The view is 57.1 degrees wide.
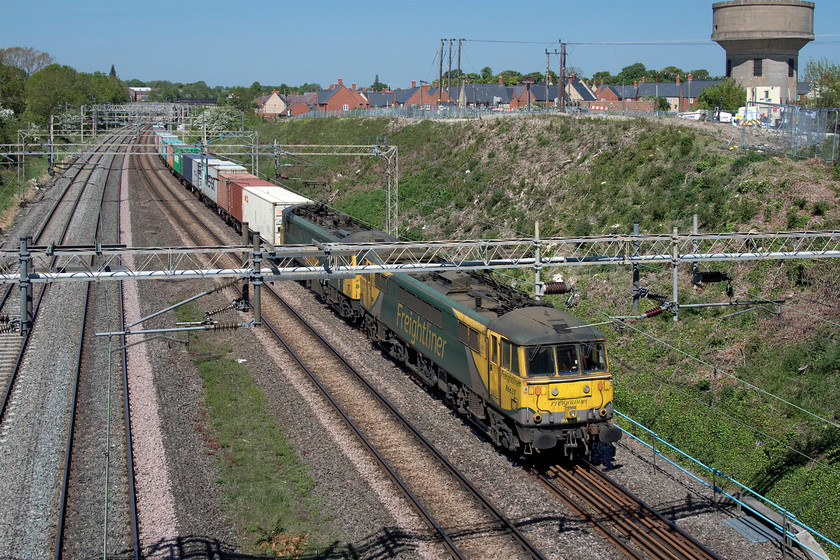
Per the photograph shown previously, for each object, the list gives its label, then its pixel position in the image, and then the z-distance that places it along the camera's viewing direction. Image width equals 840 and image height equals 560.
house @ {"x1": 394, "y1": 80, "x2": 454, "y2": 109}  122.62
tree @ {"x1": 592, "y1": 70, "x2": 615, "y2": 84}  186.12
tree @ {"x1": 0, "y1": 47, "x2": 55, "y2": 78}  127.31
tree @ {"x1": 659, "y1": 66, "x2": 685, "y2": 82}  167.14
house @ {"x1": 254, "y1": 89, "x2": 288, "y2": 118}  154.50
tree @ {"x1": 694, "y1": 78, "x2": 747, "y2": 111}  53.56
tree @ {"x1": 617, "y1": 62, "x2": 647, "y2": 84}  181.15
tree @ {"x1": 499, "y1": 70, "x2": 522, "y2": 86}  152.75
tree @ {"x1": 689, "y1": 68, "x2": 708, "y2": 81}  172.25
